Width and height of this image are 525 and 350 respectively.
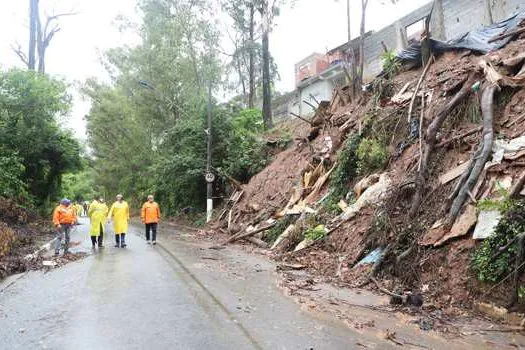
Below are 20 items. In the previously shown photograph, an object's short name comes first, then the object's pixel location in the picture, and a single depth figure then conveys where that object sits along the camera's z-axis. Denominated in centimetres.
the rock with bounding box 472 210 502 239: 776
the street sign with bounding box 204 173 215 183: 2451
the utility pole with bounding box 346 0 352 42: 2760
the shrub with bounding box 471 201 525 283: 716
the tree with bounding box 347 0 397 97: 1979
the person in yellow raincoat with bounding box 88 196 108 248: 1438
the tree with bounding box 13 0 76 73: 2823
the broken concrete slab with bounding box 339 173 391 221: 1180
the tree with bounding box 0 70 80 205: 2232
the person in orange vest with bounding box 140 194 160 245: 1514
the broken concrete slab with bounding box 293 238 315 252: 1230
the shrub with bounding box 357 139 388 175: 1307
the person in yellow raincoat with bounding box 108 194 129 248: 1453
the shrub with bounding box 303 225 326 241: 1228
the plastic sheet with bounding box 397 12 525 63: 1440
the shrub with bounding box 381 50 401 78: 1744
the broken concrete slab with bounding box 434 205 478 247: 830
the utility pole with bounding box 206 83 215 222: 2452
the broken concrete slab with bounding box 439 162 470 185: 974
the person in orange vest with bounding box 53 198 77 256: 1295
